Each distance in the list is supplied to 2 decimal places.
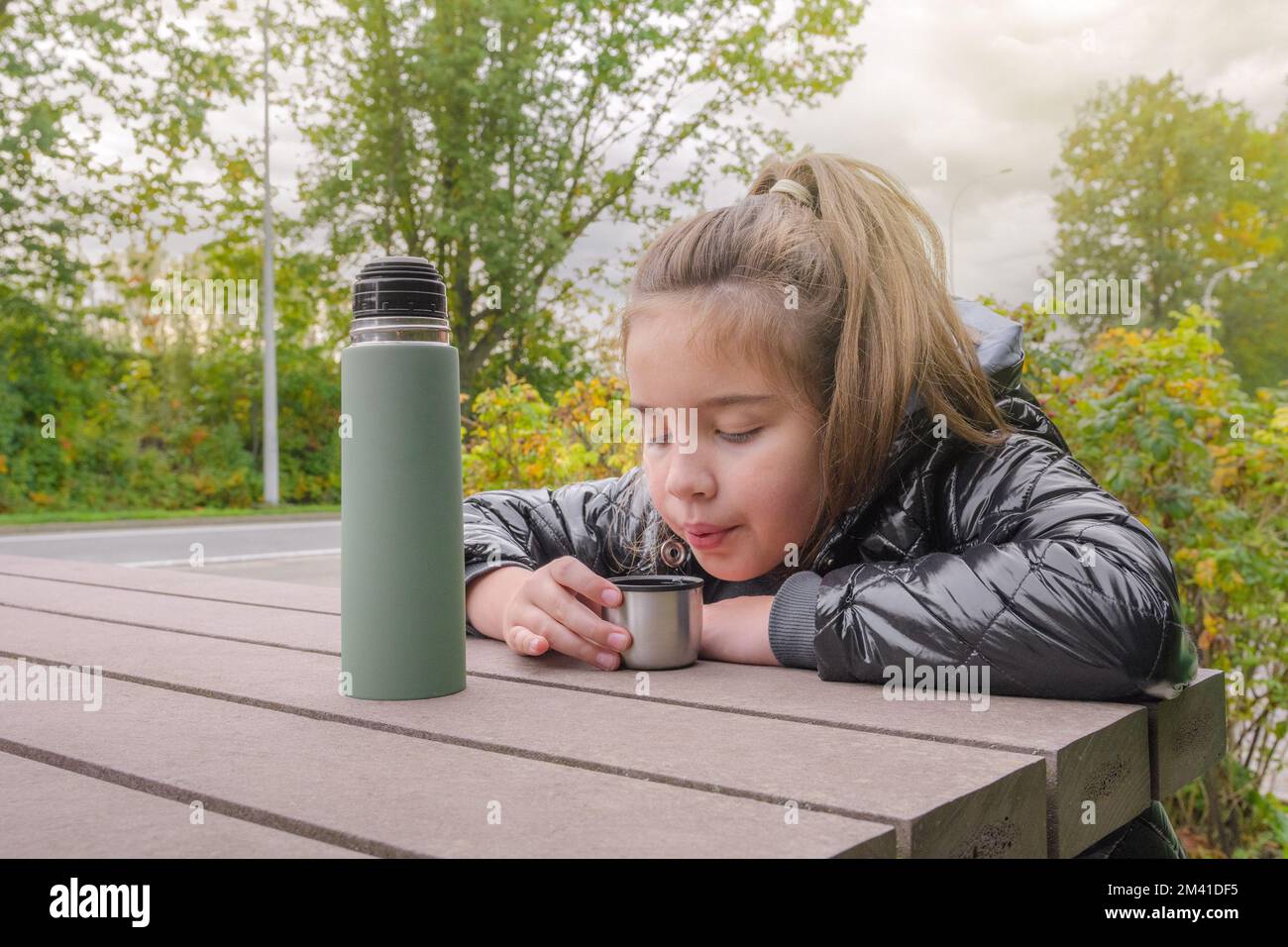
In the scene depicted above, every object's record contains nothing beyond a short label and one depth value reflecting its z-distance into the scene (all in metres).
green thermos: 1.10
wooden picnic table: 0.70
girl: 1.17
